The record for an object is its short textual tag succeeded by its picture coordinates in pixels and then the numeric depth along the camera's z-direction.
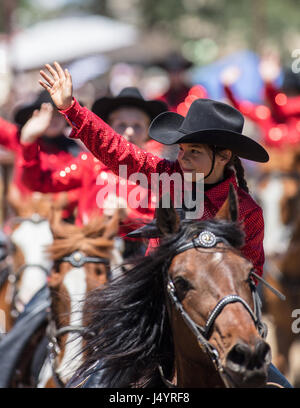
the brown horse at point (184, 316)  5.78
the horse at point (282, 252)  16.95
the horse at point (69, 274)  8.39
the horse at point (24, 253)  11.72
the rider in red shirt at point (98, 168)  10.42
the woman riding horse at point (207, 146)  7.09
